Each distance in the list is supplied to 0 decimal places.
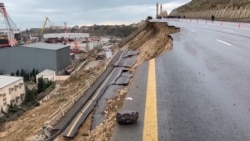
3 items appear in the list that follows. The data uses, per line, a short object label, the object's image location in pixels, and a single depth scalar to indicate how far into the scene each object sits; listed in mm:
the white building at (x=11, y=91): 33062
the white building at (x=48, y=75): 47581
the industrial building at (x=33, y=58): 60281
